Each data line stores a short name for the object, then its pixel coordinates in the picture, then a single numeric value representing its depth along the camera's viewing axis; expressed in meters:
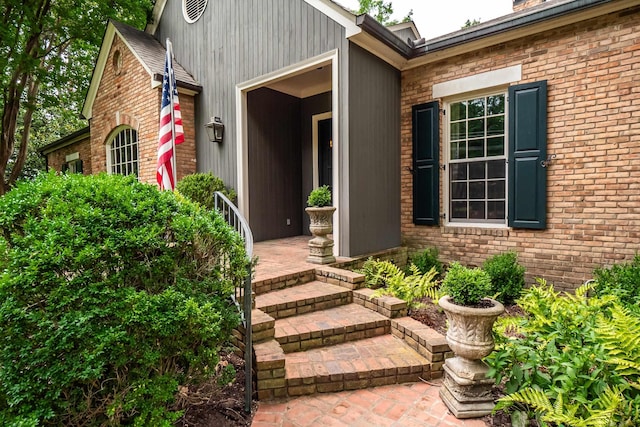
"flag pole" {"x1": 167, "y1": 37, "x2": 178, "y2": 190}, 4.54
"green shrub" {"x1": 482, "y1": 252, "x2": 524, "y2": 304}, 4.49
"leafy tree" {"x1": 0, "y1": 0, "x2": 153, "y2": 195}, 7.59
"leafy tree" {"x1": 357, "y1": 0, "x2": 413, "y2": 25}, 15.48
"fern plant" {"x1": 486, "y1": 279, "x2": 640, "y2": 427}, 1.80
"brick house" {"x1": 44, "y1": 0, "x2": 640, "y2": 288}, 4.27
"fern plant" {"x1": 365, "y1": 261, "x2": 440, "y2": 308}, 3.84
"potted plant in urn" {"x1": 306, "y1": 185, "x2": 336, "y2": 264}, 4.50
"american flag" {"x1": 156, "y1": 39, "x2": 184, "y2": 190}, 4.49
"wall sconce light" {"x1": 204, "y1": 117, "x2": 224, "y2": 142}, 6.39
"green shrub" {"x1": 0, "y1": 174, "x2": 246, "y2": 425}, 1.55
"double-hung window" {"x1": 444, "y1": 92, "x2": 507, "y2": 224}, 5.07
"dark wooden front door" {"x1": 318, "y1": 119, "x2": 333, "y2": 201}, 7.00
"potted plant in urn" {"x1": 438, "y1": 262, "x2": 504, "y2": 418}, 2.29
